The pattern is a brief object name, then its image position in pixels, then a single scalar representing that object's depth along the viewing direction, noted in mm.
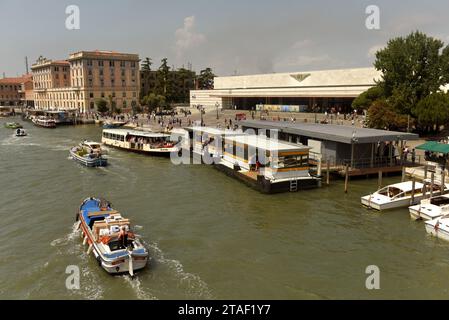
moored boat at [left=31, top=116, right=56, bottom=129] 96062
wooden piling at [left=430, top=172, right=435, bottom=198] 26797
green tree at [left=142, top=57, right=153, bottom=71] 138625
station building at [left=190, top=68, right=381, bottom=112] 79688
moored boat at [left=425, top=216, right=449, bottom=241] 21953
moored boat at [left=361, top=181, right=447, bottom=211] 26922
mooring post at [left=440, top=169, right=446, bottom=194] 28125
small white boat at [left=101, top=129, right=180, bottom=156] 49406
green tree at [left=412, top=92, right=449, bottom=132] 47625
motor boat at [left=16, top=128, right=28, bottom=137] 77250
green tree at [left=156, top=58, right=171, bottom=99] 123500
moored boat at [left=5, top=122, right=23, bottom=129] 94625
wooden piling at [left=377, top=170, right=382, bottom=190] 30769
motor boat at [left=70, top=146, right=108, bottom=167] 42594
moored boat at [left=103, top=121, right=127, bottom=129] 84188
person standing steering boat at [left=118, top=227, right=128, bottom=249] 18859
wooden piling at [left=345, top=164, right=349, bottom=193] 31253
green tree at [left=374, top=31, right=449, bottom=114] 51000
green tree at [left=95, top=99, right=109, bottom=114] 115438
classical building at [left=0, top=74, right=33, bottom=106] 190525
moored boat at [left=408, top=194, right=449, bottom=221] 23969
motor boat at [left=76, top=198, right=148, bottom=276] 18031
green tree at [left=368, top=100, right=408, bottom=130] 49062
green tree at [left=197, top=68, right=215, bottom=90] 155025
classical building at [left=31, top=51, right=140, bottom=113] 125875
